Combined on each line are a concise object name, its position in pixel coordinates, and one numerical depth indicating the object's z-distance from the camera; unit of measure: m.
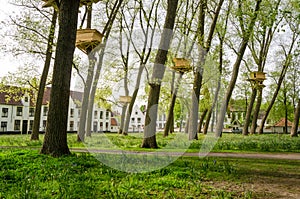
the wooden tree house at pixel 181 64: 16.97
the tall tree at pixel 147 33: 25.00
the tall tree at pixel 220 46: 24.31
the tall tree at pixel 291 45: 32.66
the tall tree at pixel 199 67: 18.61
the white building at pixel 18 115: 55.56
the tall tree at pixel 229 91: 22.67
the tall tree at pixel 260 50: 30.41
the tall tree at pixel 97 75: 15.85
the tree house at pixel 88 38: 12.38
